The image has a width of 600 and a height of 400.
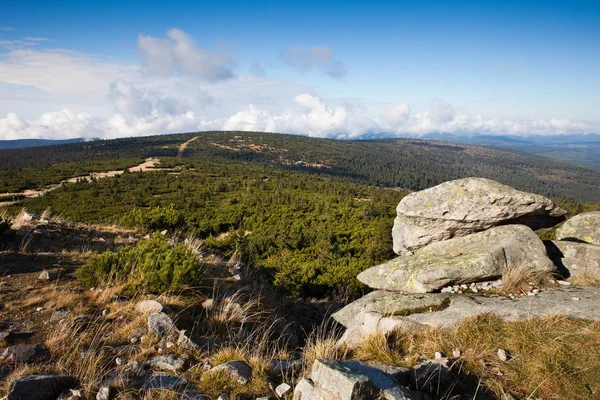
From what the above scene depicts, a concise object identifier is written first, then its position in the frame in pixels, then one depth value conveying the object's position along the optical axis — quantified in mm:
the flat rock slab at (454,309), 5402
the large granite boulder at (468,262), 7114
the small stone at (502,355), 4356
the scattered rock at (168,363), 3822
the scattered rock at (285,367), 3974
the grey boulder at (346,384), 2918
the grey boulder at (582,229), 9398
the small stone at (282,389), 3420
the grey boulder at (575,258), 7355
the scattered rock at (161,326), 4492
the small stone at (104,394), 3117
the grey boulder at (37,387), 2957
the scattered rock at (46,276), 6055
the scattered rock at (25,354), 3602
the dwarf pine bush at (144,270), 6031
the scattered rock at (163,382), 3363
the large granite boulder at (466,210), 8422
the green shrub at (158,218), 20575
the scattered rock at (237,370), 3610
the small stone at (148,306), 5059
